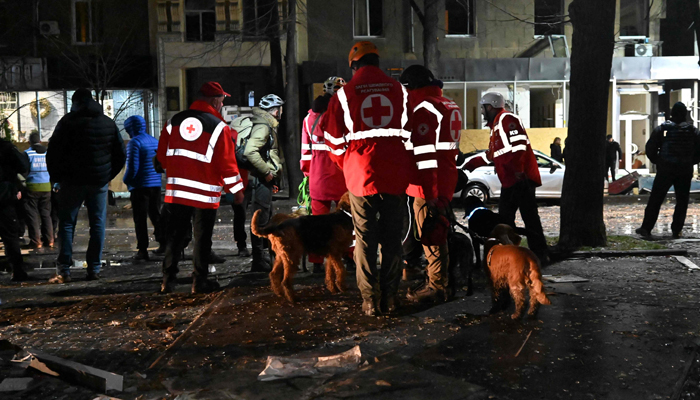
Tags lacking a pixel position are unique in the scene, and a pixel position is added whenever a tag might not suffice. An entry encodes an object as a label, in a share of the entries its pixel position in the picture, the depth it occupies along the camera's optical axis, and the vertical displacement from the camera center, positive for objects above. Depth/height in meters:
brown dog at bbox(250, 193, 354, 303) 6.21 -0.86
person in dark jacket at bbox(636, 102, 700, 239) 10.62 -0.38
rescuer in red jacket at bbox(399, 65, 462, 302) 5.74 -0.14
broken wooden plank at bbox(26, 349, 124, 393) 4.04 -1.33
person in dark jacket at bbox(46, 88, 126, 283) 7.71 -0.24
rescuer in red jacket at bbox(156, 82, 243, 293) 6.72 -0.32
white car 17.72 -1.14
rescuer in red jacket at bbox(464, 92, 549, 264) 7.83 -0.25
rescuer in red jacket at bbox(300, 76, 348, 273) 7.21 -0.34
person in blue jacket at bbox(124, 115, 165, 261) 9.41 -0.43
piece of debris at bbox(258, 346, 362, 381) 4.24 -1.36
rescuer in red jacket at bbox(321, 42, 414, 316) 5.45 -0.15
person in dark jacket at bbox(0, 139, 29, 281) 7.97 -0.76
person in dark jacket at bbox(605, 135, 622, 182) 23.72 -0.66
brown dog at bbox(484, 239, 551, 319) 5.19 -1.02
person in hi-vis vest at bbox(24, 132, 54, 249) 11.09 -0.88
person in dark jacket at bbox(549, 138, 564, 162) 24.86 -0.45
